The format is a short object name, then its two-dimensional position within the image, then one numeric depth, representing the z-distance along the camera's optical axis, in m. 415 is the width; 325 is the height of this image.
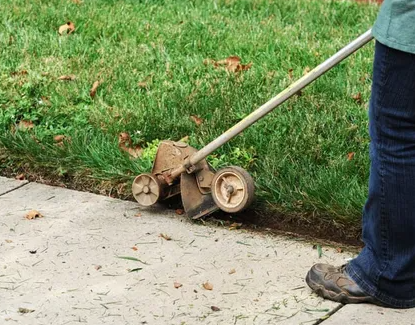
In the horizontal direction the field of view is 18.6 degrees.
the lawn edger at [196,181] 5.14
